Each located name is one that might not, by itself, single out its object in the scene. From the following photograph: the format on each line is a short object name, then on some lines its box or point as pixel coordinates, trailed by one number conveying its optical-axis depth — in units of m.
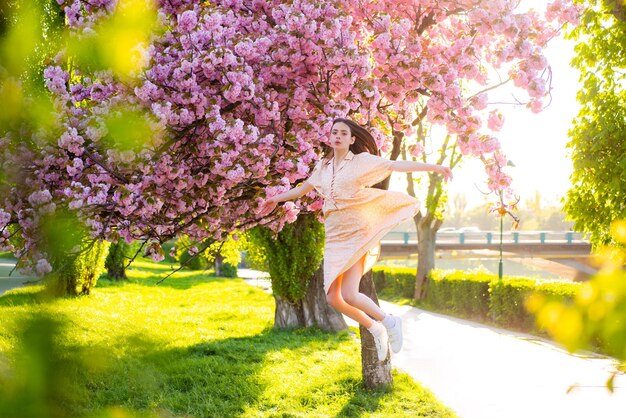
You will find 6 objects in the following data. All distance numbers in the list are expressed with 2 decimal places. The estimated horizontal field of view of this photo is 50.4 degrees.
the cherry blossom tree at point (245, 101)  6.08
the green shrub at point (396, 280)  27.23
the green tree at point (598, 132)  17.33
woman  5.80
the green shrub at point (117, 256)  25.08
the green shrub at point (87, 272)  18.16
